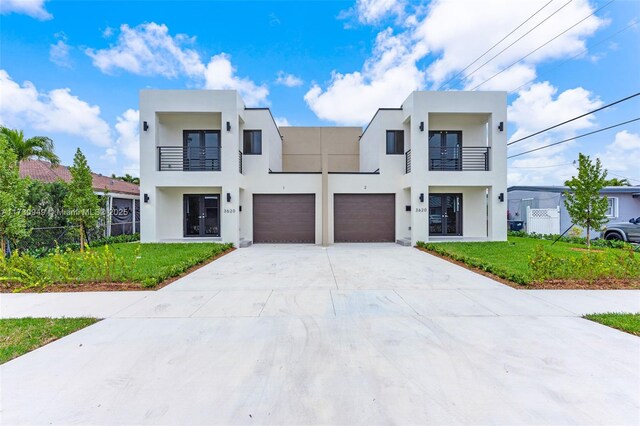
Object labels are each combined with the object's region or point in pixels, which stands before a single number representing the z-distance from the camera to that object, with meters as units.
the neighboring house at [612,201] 16.41
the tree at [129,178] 29.04
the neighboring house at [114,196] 13.64
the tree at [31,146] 14.15
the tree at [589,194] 10.32
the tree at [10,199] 6.82
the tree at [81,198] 9.79
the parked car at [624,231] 12.60
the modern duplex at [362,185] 12.30
